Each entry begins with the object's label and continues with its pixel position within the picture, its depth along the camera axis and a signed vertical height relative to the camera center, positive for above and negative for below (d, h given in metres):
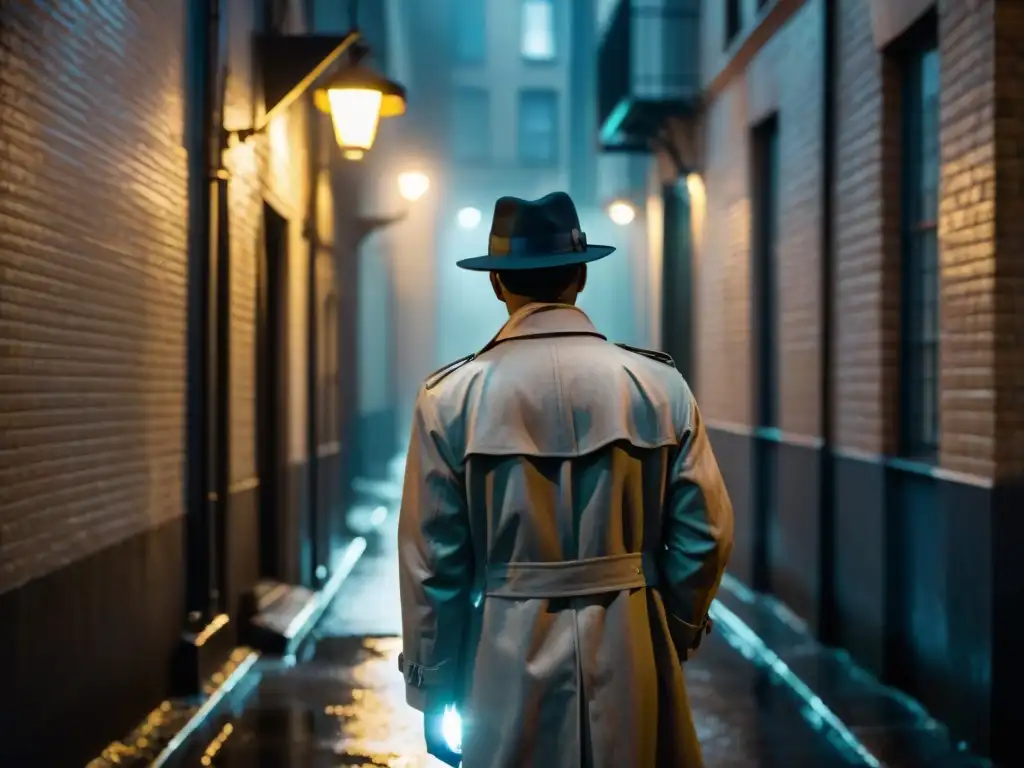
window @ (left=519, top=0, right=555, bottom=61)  39.88 +10.38
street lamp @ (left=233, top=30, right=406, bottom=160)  8.83 +1.99
